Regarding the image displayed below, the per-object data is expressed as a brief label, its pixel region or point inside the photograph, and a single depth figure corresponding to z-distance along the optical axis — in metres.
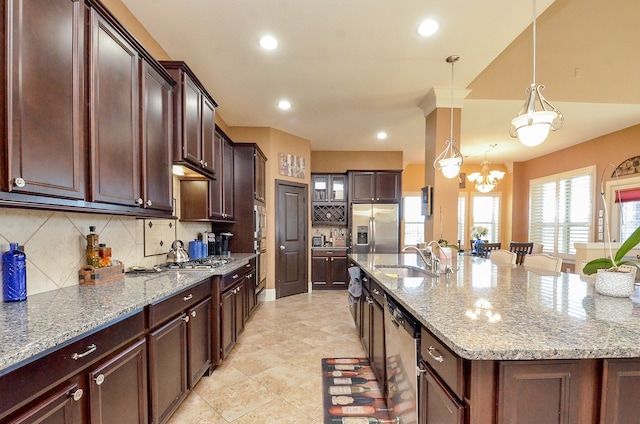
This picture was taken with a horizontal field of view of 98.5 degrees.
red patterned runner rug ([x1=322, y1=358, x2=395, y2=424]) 1.88
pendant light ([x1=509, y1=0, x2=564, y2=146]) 1.82
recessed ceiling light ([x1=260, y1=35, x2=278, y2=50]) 2.48
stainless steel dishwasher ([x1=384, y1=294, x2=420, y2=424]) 1.28
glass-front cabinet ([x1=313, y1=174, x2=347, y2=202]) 6.00
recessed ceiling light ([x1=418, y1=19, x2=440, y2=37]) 2.27
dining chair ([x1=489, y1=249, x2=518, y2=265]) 3.04
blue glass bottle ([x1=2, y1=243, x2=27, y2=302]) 1.29
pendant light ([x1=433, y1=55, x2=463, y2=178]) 2.81
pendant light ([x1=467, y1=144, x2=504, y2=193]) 5.65
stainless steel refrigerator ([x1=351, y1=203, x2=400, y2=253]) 5.73
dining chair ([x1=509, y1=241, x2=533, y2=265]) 5.17
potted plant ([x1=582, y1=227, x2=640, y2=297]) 1.42
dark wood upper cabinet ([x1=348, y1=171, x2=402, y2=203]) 5.86
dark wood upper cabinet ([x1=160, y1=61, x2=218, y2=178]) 2.18
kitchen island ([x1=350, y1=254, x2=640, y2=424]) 0.85
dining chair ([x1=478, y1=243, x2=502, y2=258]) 5.29
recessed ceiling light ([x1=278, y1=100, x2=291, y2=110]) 3.83
